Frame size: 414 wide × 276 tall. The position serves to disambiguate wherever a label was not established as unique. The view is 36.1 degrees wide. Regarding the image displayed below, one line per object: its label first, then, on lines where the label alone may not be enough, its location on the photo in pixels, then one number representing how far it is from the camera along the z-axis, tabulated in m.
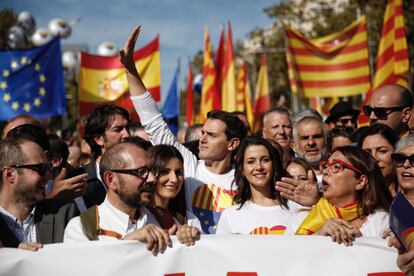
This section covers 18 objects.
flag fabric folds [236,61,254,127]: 12.86
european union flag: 10.23
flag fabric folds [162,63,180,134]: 13.62
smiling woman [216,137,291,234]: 4.33
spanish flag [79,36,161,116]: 11.96
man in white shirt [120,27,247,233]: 5.06
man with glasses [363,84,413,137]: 5.72
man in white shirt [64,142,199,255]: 3.50
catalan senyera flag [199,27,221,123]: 11.05
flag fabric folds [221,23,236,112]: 10.90
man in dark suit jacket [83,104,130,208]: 5.22
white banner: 3.50
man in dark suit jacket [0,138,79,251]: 3.73
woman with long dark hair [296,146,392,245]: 3.93
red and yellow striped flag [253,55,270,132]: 12.98
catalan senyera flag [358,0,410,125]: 8.59
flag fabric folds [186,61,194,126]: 13.71
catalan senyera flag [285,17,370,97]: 9.80
